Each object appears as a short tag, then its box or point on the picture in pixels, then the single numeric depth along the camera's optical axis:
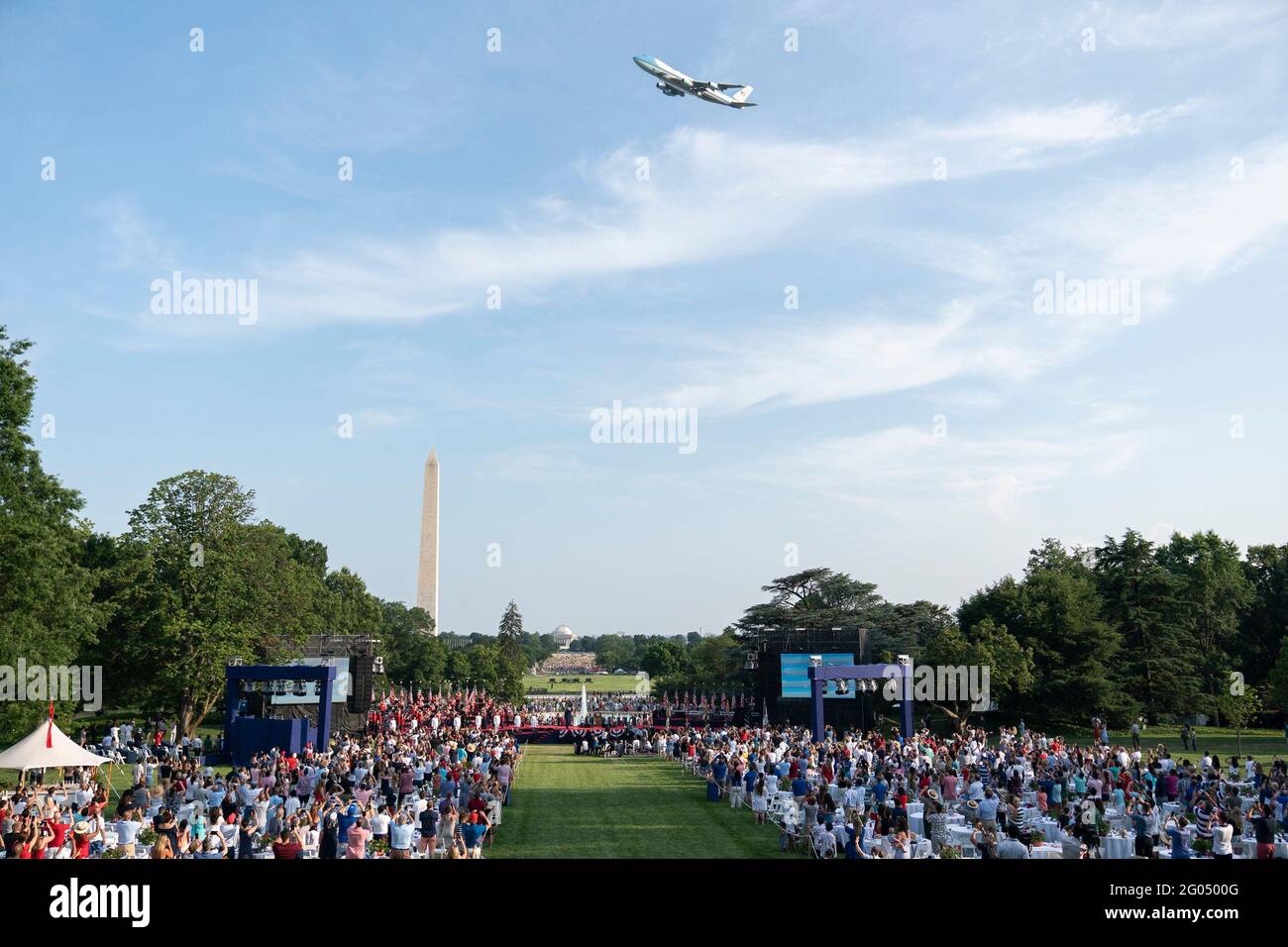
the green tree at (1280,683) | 40.41
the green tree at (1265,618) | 55.16
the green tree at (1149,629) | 49.28
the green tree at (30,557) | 28.20
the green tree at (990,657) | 43.56
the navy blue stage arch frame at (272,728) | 30.97
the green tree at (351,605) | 65.50
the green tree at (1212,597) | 54.88
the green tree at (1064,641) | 45.34
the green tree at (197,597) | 39.75
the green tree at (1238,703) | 38.35
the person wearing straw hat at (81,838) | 12.77
